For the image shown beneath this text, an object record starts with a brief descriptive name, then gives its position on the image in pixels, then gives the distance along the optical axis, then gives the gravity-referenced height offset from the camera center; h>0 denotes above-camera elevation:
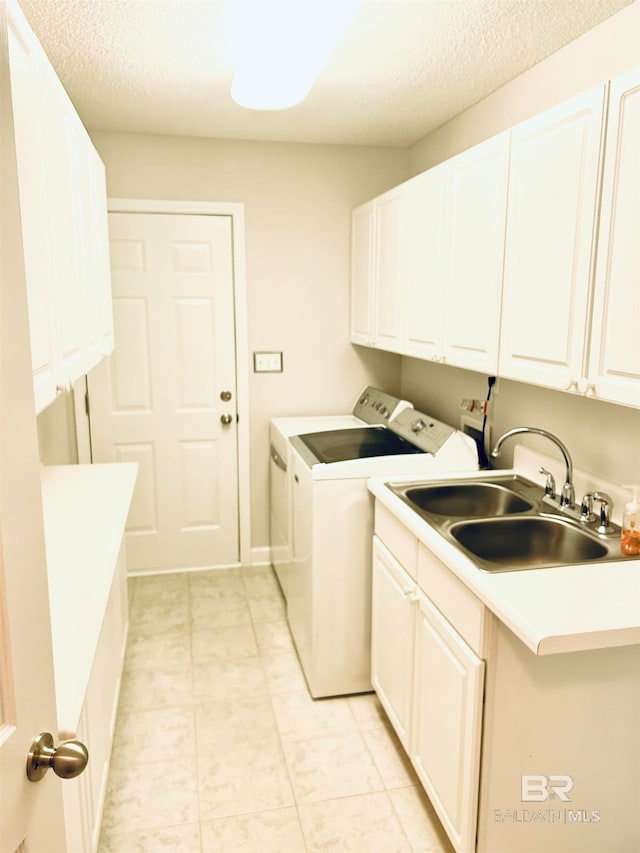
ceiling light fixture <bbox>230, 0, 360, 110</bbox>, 1.76 +0.81
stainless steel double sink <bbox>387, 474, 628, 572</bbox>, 1.79 -0.66
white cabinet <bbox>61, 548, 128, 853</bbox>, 1.43 -1.18
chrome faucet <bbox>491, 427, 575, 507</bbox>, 1.91 -0.47
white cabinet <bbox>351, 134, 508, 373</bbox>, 2.02 +0.20
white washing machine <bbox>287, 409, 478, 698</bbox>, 2.42 -0.90
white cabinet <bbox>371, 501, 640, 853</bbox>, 1.49 -1.04
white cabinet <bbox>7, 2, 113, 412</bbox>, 1.25 +0.22
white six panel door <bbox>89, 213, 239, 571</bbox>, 3.43 -0.44
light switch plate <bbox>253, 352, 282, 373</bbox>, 3.64 -0.30
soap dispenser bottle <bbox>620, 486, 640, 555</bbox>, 1.64 -0.57
